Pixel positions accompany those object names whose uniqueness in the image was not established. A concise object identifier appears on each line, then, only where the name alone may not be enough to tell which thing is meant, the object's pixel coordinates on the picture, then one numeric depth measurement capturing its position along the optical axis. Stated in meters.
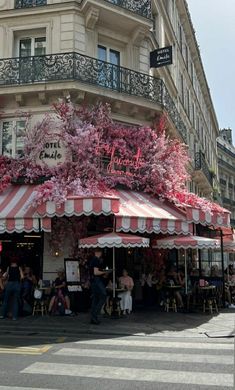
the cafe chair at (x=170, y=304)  14.05
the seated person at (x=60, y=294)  13.05
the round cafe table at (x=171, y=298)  14.07
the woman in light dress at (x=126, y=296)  13.38
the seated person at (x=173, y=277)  15.14
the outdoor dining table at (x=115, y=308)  12.64
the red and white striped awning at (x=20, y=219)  12.86
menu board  13.54
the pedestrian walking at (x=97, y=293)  11.35
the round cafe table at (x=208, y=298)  13.86
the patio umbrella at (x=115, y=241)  12.23
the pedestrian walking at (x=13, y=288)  12.37
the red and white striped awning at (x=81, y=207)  12.91
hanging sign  17.25
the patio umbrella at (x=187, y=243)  13.25
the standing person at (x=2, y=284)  14.00
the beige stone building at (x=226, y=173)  61.38
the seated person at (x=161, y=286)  15.13
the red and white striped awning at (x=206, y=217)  14.49
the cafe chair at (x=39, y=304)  13.09
